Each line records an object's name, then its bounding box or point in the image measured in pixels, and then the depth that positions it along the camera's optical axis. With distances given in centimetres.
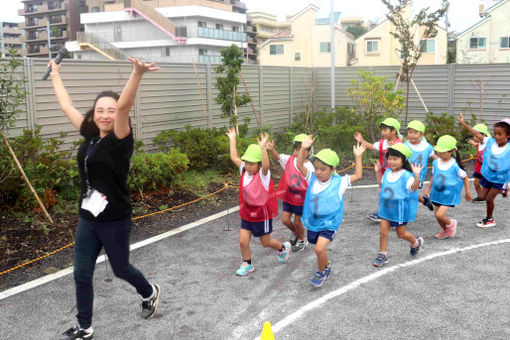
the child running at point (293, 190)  611
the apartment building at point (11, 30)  7881
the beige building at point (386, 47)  4188
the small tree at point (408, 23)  1435
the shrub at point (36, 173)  755
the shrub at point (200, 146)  1098
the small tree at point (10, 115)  698
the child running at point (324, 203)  527
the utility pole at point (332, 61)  1644
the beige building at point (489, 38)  3862
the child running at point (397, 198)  588
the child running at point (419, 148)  759
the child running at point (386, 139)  761
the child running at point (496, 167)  744
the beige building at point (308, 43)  4538
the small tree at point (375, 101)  1420
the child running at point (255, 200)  548
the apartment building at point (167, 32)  4741
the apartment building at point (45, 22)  6241
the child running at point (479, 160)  839
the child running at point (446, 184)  675
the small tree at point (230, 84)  1200
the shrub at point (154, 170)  888
